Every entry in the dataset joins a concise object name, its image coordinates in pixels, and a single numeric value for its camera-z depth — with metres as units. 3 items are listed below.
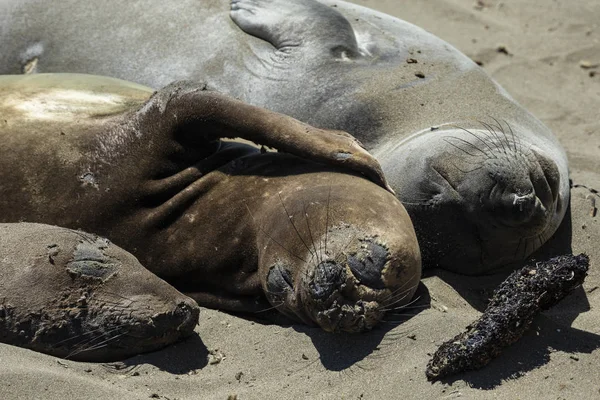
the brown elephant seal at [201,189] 9.20
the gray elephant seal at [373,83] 10.12
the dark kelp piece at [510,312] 7.99
